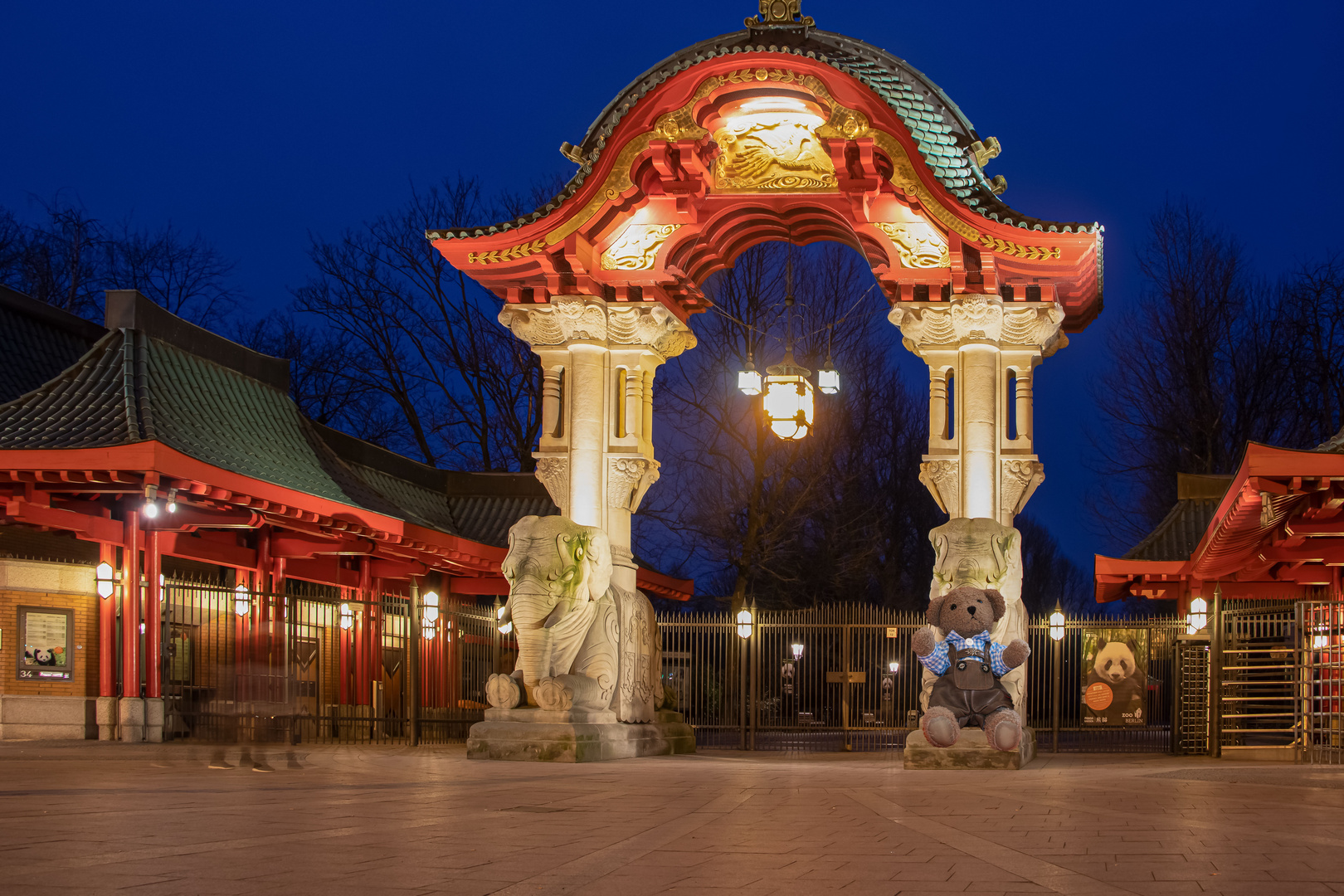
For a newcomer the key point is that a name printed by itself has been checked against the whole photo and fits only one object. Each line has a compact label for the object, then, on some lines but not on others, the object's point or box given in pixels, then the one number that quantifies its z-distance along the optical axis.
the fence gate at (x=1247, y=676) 17.75
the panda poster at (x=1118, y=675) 22.27
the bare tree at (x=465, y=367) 38.66
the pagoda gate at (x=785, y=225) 15.99
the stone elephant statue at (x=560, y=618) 15.95
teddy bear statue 14.59
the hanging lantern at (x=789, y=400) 16.72
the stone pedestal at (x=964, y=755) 14.66
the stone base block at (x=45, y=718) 19.06
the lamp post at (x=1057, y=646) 20.48
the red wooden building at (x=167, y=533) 17.67
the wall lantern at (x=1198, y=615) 20.31
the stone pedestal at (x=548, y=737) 15.52
